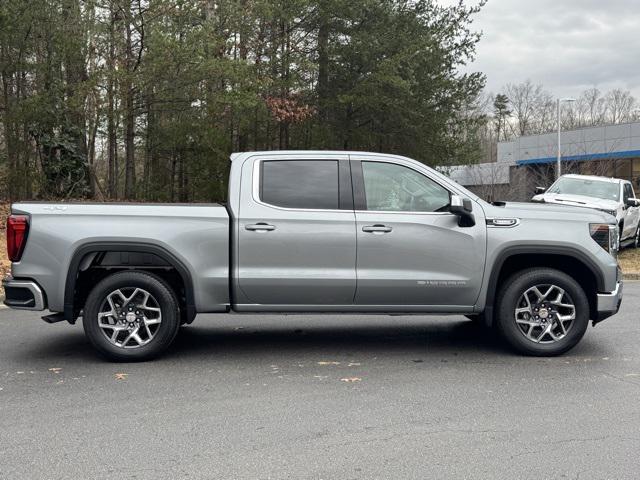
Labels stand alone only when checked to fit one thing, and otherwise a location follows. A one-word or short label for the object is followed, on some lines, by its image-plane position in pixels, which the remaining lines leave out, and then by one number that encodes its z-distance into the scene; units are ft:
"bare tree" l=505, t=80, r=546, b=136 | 226.17
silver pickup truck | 18.88
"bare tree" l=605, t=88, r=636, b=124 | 220.84
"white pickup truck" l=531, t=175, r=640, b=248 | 48.91
